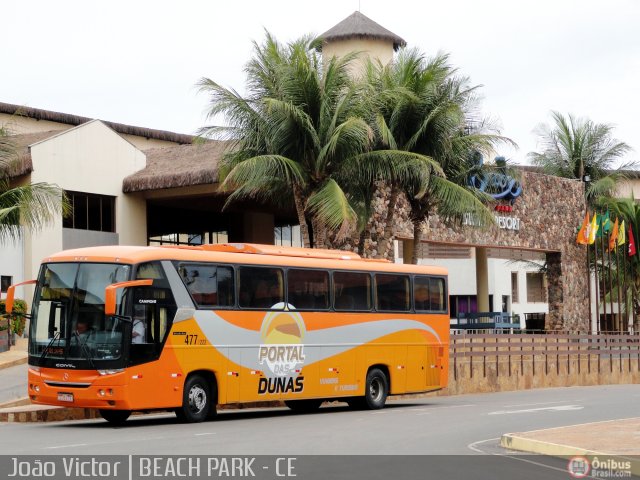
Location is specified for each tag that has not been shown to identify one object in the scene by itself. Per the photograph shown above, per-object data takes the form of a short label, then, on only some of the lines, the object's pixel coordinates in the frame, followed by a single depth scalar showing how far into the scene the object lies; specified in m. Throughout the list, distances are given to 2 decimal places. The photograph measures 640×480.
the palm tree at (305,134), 28.94
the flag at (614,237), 44.03
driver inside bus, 19.14
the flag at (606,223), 44.16
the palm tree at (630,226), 45.97
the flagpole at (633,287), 48.47
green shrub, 32.24
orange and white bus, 19.02
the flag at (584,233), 43.59
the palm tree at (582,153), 49.38
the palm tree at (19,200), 27.98
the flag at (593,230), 43.34
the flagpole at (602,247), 44.75
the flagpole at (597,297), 43.25
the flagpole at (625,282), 47.86
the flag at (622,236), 44.97
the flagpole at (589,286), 43.92
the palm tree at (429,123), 30.89
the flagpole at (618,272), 44.97
